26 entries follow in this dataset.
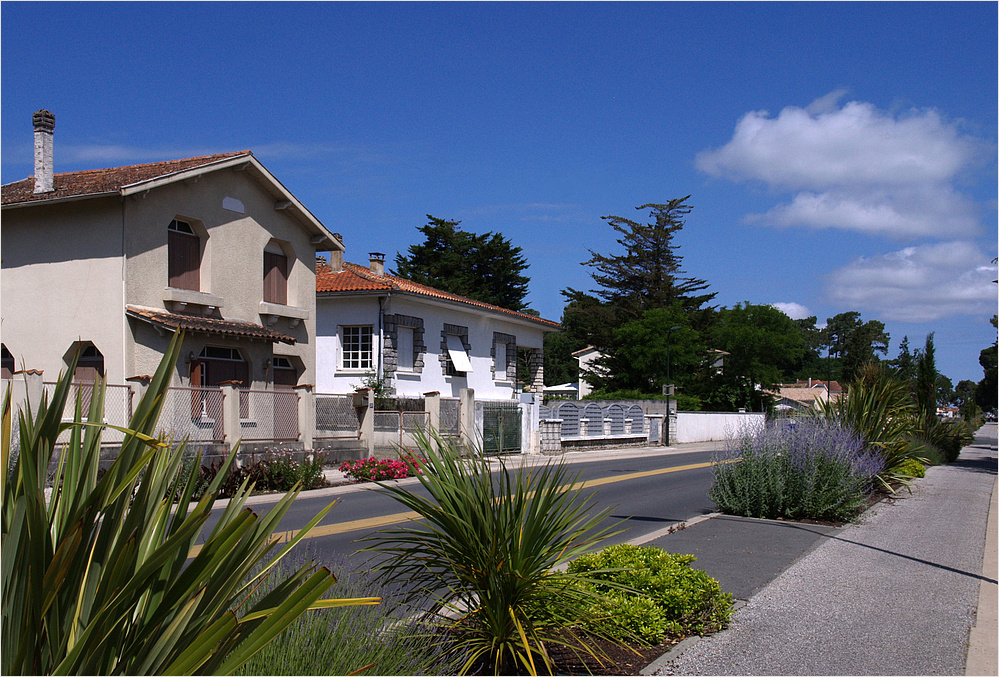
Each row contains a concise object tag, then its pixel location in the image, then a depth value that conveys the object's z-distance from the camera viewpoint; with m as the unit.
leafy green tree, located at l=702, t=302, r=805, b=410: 49.66
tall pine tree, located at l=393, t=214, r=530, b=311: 50.72
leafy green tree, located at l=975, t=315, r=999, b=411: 65.12
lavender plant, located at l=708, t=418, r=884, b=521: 10.88
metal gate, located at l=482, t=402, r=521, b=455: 27.02
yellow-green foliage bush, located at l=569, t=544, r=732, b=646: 5.17
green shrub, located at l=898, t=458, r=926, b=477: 16.70
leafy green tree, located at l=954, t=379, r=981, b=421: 66.10
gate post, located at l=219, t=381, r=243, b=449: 18.05
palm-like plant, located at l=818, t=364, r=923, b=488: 14.75
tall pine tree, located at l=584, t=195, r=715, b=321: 60.97
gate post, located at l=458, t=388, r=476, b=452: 25.02
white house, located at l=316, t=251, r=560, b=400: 28.31
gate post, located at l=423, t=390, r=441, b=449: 23.89
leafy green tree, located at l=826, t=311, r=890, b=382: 76.38
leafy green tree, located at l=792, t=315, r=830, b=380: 113.30
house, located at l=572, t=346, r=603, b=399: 67.12
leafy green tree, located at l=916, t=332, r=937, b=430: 29.77
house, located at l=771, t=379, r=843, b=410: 81.10
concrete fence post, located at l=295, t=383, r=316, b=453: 20.03
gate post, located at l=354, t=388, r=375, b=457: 21.67
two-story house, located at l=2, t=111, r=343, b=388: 19.33
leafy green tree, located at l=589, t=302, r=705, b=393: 48.41
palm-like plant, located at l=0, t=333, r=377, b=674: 2.12
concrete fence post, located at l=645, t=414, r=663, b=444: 38.97
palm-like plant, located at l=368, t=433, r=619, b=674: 4.56
